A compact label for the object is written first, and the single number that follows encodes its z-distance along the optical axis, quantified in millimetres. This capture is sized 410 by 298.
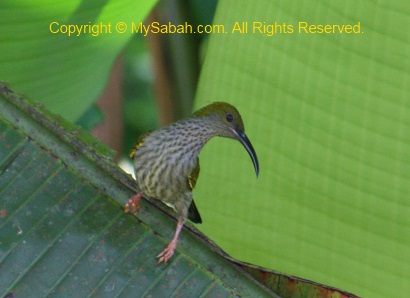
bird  4726
